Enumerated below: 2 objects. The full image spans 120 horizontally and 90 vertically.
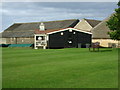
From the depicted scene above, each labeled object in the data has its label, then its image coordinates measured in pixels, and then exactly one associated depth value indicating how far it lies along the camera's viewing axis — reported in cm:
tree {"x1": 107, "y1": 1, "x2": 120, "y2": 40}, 3431
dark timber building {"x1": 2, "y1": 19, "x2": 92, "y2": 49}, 5091
